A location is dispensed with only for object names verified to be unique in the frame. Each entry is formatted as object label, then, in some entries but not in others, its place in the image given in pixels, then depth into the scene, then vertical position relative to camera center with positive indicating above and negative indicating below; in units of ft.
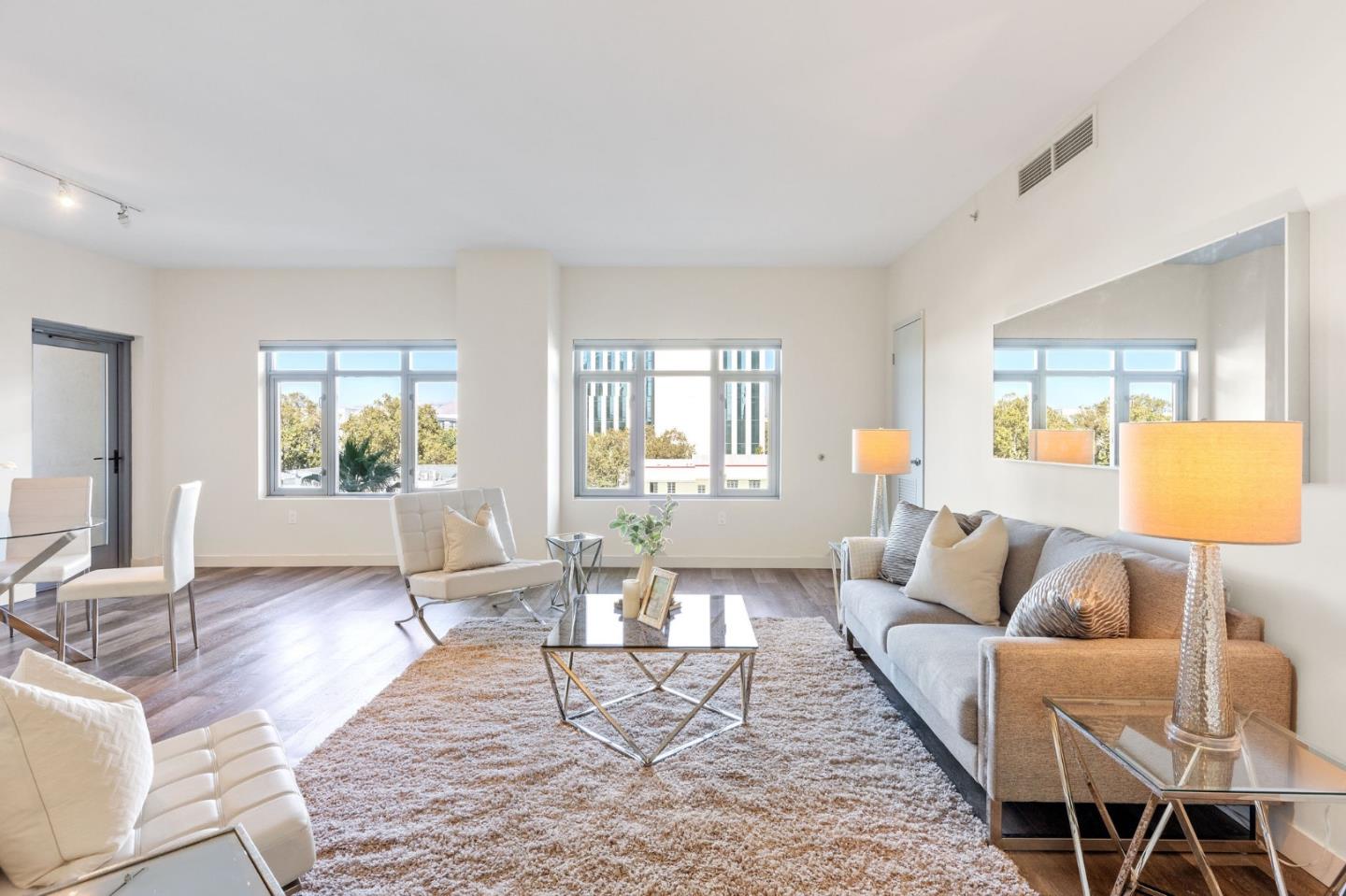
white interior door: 16.84 +1.39
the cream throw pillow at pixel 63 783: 3.99 -2.10
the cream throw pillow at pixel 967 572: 9.62 -1.83
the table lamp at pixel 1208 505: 4.97 -0.43
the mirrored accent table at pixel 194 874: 3.71 -2.43
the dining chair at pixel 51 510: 12.23 -1.27
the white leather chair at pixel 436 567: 12.69 -2.43
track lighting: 12.52 +4.87
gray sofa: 6.32 -2.24
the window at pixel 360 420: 20.76 +0.73
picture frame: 9.12 -2.09
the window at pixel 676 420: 20.43 +0.77
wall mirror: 6.49 +1.18
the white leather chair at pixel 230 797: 4.67 -2.66
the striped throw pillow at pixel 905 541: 11.48 -1.64
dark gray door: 17.20 +0.71
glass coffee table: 8.12 -2.42
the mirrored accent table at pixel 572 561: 14.66 -2.63
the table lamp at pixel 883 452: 14.20 -0.12
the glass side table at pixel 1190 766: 4.64 -2.32
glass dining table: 10.28 -1.71
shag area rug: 6.01 -3.77
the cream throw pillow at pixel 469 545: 13.29 -1.98
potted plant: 9.59 -1.27
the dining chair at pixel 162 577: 11.34 -2.30
